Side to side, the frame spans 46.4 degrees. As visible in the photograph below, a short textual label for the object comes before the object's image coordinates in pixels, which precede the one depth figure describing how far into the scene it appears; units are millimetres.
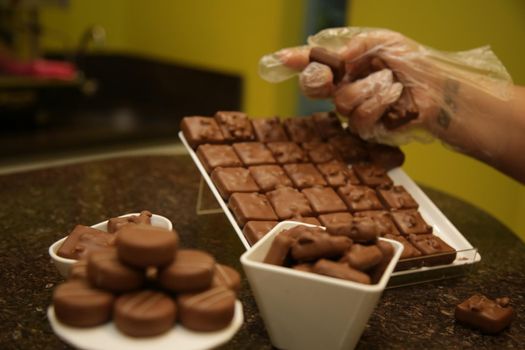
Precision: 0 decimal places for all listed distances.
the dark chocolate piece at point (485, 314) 895
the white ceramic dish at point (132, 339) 627
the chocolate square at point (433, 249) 1052
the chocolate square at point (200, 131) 1219
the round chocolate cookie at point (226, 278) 711
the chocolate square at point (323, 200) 1135
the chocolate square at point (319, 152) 1296
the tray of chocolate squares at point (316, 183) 1071
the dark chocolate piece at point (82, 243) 841
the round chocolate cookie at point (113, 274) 654
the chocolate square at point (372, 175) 1274
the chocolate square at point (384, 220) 1121
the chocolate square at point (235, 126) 1271
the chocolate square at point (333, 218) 1104
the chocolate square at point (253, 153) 1216
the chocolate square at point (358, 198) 1181
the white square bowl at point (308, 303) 741
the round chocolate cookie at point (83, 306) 641
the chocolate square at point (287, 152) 1264
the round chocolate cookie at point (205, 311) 644
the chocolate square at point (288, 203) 1093
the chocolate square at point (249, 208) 1051
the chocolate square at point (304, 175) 1205
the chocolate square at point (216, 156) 1168
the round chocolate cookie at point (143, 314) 627
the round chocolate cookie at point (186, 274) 663
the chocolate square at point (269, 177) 1163
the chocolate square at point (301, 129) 1347
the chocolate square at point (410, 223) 1144
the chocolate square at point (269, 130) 1313
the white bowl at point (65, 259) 834
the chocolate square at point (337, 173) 1240
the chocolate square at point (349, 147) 1330
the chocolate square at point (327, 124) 1387
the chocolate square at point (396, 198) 1223
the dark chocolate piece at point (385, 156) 1341
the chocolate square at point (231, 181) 1113
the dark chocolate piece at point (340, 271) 749
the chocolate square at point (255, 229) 1006
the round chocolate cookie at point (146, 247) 648
